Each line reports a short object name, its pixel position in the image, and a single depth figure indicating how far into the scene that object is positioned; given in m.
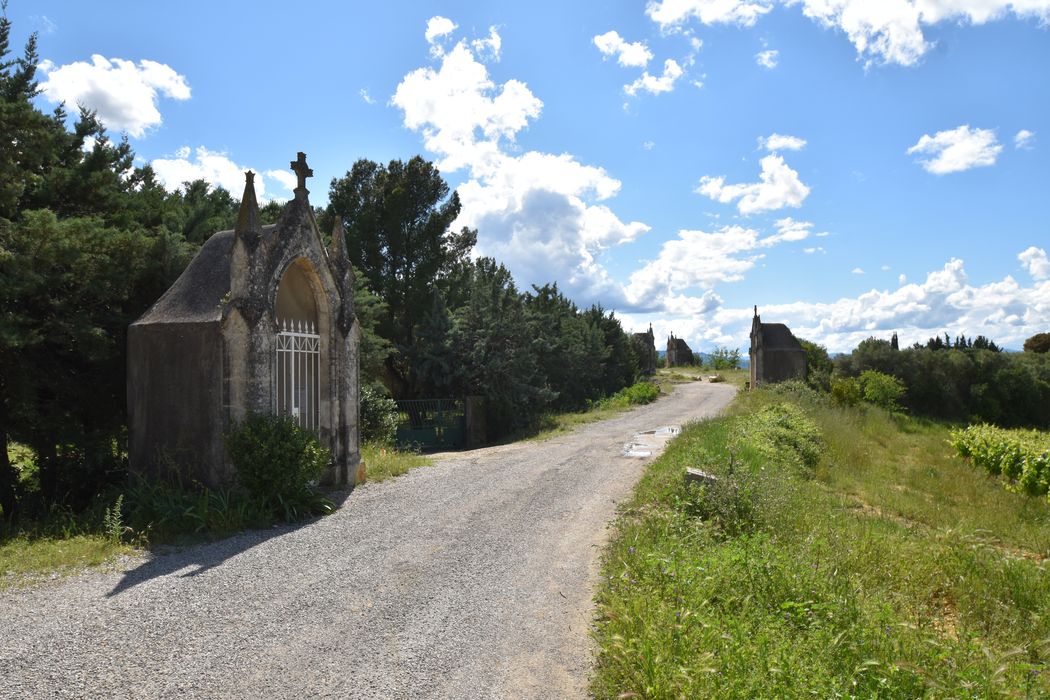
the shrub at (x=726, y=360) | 64.94
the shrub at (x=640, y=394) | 30.75
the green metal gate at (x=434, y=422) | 19.88
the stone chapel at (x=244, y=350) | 9.17
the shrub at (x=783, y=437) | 13.54
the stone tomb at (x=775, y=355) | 35.47
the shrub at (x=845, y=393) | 28.86
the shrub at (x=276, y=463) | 8.84
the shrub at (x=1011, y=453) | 14.22
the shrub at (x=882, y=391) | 32.03
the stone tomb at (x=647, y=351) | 52.33
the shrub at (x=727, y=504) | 8.14
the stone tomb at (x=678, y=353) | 76.25
